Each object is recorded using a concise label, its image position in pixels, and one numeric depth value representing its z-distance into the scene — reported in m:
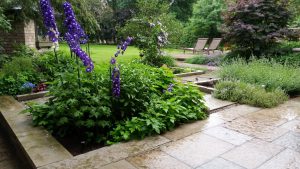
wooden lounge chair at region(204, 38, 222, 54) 12.01
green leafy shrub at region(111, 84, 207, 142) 2.77
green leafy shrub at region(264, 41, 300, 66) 7.27
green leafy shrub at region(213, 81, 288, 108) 4.04
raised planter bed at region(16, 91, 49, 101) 4.30
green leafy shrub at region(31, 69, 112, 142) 2.70
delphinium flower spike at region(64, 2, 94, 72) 2.63
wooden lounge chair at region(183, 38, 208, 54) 12.53
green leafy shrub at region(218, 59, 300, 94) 4.73
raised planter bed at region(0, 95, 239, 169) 2.21
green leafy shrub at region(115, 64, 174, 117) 2.93
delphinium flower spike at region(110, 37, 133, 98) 2.78
